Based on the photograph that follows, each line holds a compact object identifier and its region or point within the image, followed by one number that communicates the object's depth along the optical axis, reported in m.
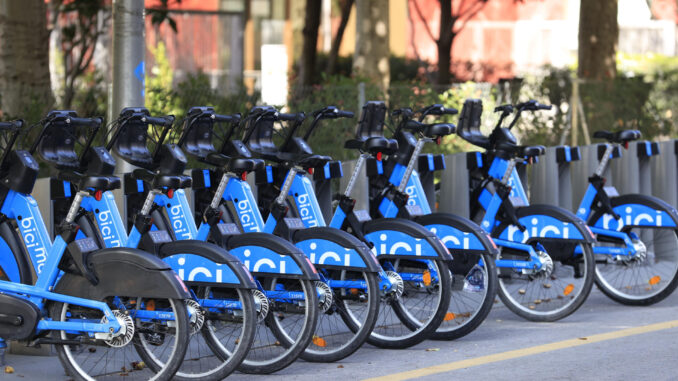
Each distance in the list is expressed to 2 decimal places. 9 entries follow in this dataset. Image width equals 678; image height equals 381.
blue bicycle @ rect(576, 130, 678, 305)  18.44
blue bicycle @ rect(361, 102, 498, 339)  15.95
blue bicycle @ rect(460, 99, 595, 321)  17.17
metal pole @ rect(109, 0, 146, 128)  17.64
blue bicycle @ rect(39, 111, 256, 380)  12.92
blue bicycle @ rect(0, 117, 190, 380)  12.47
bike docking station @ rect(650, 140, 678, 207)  23.39
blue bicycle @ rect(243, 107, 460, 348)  15.20
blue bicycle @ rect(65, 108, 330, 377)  13.30
